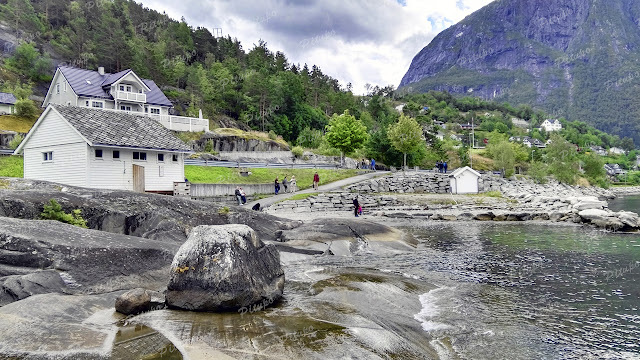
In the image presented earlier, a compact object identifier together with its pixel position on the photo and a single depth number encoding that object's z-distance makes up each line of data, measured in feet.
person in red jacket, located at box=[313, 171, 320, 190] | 157.38
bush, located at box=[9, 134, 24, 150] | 138.37
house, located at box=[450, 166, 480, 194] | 201.36
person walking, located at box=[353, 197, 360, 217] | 128.77
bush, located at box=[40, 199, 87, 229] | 48.65
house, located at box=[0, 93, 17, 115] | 194.80
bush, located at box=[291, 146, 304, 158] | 219.61
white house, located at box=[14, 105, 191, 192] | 90.17
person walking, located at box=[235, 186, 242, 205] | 124.98
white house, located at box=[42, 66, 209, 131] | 199.82
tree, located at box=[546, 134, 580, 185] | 274.57
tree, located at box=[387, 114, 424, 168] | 200.75
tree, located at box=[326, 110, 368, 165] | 213.25
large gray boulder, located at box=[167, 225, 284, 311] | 33.14
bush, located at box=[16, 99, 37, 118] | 185.68
